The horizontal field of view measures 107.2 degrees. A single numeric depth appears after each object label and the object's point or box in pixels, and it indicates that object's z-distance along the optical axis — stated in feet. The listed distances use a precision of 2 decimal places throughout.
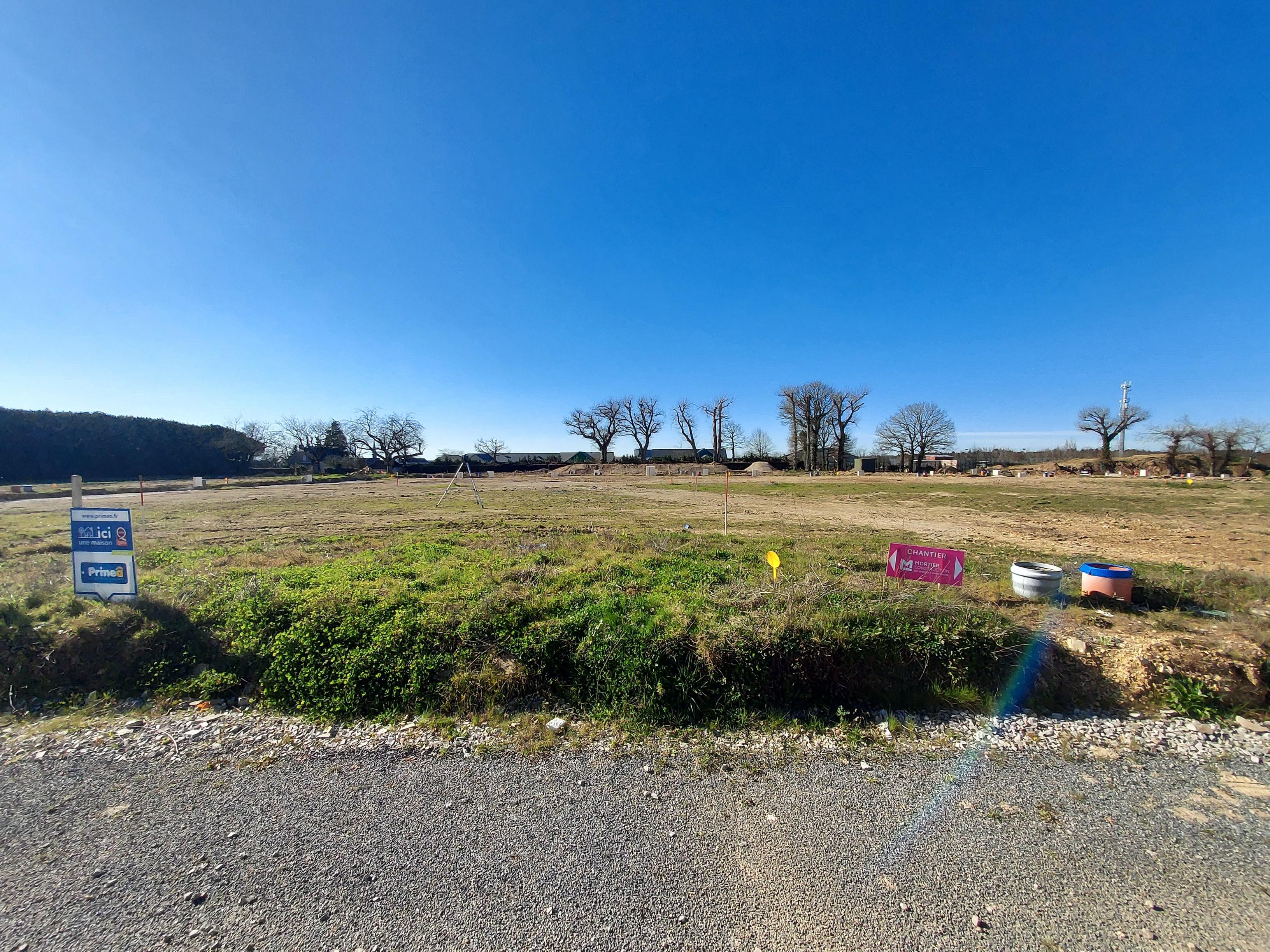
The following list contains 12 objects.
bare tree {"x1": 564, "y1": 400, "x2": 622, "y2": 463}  271.69
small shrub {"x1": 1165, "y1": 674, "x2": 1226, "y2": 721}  12.91
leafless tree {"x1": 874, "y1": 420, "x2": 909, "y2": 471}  239.09
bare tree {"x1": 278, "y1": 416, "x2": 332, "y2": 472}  235.20
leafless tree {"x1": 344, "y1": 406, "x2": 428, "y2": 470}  248.11
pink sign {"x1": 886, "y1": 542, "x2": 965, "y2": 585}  18.78
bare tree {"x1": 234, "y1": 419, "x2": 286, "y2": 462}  237.45
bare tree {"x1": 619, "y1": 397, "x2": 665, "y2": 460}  270.87
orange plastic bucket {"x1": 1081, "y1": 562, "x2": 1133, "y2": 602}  19.17
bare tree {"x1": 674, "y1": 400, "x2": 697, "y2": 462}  256.11
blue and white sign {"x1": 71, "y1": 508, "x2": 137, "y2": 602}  17.61
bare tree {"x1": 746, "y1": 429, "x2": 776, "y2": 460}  276.62
